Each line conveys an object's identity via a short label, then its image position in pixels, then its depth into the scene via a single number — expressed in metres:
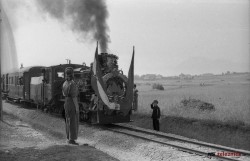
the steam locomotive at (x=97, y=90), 13.25
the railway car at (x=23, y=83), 22.28
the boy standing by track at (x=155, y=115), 13.92
